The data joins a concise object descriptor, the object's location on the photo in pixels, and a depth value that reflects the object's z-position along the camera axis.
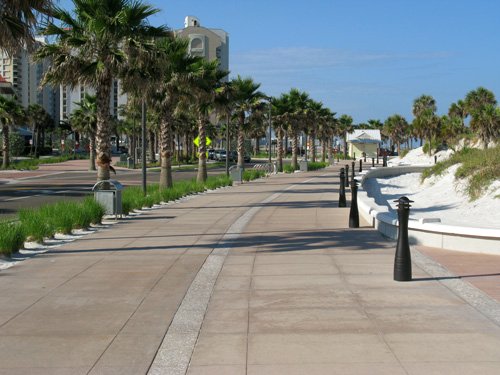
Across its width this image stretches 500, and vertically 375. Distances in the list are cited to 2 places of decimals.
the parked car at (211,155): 101.62
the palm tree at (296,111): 63.22
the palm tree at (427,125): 93.81
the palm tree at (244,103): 47.47
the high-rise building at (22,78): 188.38
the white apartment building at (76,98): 179.96
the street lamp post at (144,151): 24.11
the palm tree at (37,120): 109.90
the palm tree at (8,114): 59.41
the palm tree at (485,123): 68.44
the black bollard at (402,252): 8.79
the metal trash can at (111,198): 17.58
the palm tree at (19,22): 12.40
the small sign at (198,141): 37.70
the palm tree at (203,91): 29.42
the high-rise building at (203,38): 186.00
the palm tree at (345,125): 125.75
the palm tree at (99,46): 19.67
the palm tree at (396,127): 134.00
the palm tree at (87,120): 62.34
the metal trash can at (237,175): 40.84
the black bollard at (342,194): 21.66
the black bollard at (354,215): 15.38
